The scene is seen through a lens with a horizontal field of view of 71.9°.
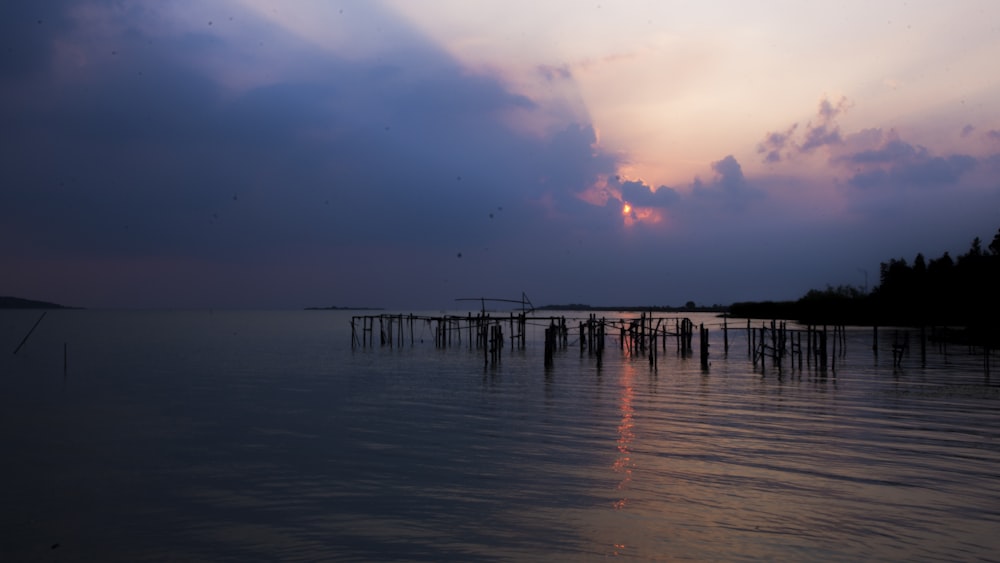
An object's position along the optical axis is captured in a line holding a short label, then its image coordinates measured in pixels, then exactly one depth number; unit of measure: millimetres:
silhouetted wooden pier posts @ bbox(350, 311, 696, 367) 29703
